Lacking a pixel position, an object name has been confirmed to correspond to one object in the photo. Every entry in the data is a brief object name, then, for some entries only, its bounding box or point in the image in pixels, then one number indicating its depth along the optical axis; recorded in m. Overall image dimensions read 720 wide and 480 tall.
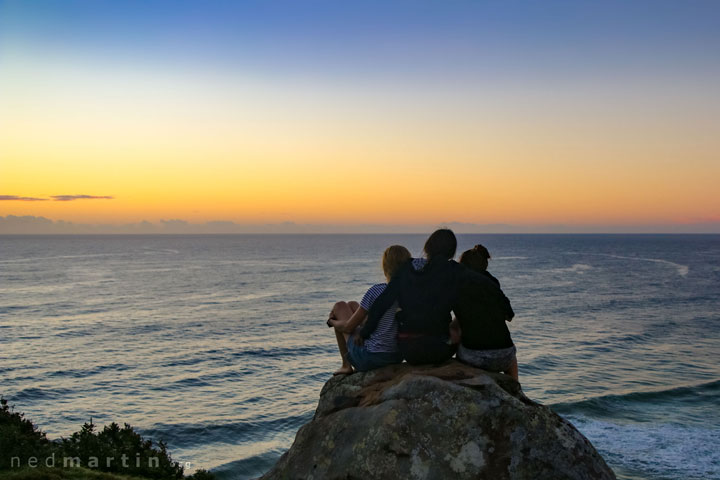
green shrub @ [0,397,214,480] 13.41
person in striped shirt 8.57
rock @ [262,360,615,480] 7.38
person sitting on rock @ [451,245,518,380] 8.55
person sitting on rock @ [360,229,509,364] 8.43
